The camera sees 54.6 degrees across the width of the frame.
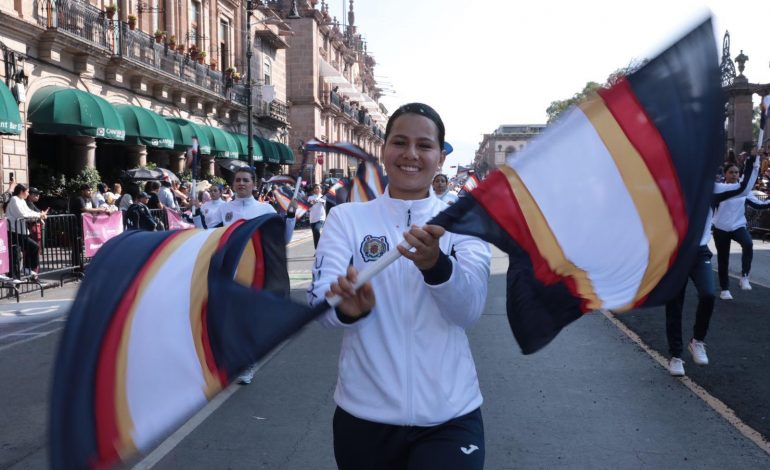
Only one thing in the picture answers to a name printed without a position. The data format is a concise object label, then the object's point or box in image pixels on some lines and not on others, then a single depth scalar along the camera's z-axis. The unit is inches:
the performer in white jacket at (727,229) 433.1
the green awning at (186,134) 1160.8
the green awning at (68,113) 799.1
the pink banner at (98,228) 568.1
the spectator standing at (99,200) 689.5
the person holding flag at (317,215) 693.9
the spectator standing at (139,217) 583.5
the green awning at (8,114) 650.2
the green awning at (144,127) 997.2
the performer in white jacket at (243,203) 296.8
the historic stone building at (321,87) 2251.5
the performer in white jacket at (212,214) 310.7
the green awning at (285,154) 1784.0
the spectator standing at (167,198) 767.7
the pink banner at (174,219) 675.4
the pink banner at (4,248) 471.2
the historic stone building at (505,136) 5378.9
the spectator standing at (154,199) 676.7
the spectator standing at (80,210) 564.4
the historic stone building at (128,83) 796.0
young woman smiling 93.8
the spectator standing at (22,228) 496.1
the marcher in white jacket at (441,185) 465.1
